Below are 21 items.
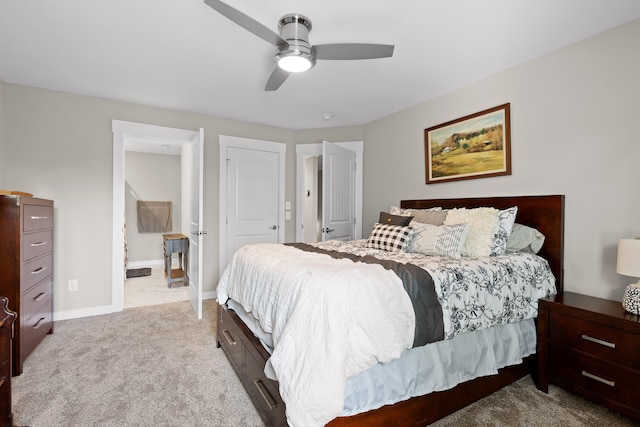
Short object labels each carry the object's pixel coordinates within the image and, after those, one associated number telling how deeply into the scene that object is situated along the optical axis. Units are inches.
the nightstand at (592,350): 64.6
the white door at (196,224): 127.8
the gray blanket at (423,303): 60.1
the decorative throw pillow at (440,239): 89.1
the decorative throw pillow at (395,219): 109.4
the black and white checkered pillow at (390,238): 98.4
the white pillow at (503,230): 89.1
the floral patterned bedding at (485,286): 65.9
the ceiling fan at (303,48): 71.9
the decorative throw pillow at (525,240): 92.9
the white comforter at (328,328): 47.4
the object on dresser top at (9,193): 85.3
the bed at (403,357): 57.4
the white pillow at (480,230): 89.1
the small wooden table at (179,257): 179.5
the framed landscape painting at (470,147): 105.3
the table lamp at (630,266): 65.5
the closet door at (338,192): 150.4
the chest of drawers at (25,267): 83.8
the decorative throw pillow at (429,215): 104.8
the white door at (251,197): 164.4
